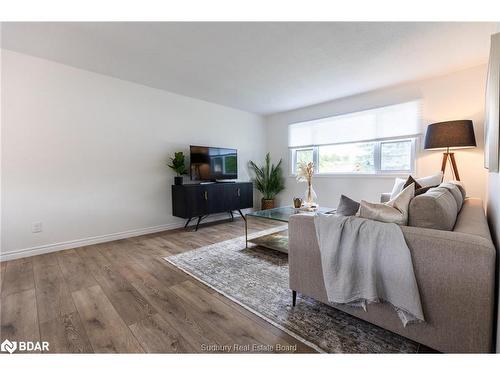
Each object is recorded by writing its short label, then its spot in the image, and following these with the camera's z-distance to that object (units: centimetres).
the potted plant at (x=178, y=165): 369
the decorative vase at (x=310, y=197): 290
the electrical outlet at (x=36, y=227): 270
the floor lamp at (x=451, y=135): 265
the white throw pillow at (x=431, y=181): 229
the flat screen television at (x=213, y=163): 387
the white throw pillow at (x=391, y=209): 125
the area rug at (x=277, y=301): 127
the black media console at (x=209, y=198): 362
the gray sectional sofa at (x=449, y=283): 97
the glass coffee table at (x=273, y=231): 266
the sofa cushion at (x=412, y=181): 204
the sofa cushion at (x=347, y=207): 146
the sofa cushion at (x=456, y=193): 161
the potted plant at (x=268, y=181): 507
